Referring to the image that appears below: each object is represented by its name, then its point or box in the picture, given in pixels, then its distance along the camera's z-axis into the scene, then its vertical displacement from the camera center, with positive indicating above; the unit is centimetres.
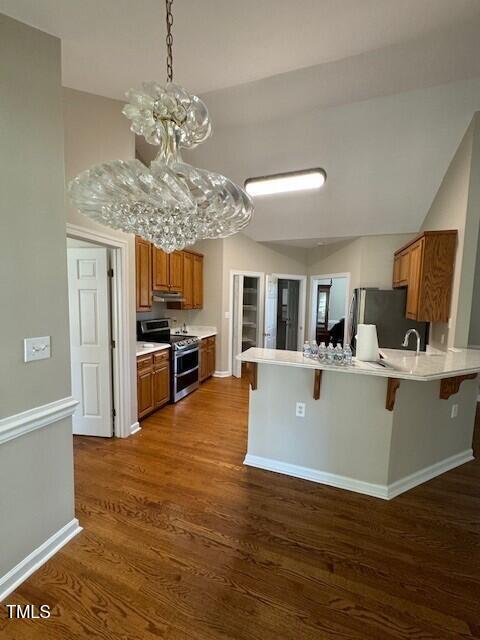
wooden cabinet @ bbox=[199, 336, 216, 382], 504 -112
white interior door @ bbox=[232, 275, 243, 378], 550 -24
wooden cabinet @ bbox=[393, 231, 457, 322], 312 +28
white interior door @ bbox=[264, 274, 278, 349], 580 -28
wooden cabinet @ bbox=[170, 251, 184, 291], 441 +35
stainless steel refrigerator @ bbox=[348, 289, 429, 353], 402 -25
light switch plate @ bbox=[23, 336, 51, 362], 155 -32
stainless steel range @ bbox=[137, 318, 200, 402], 409 -85
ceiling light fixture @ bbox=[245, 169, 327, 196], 329 +134
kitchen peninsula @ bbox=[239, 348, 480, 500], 224 -99
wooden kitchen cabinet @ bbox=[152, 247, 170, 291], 401 +33
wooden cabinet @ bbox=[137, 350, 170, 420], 343 -110
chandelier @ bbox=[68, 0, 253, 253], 121 +47
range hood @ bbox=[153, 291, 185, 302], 450 -4
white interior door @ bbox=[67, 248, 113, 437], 291 -50
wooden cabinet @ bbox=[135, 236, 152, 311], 358 +25
